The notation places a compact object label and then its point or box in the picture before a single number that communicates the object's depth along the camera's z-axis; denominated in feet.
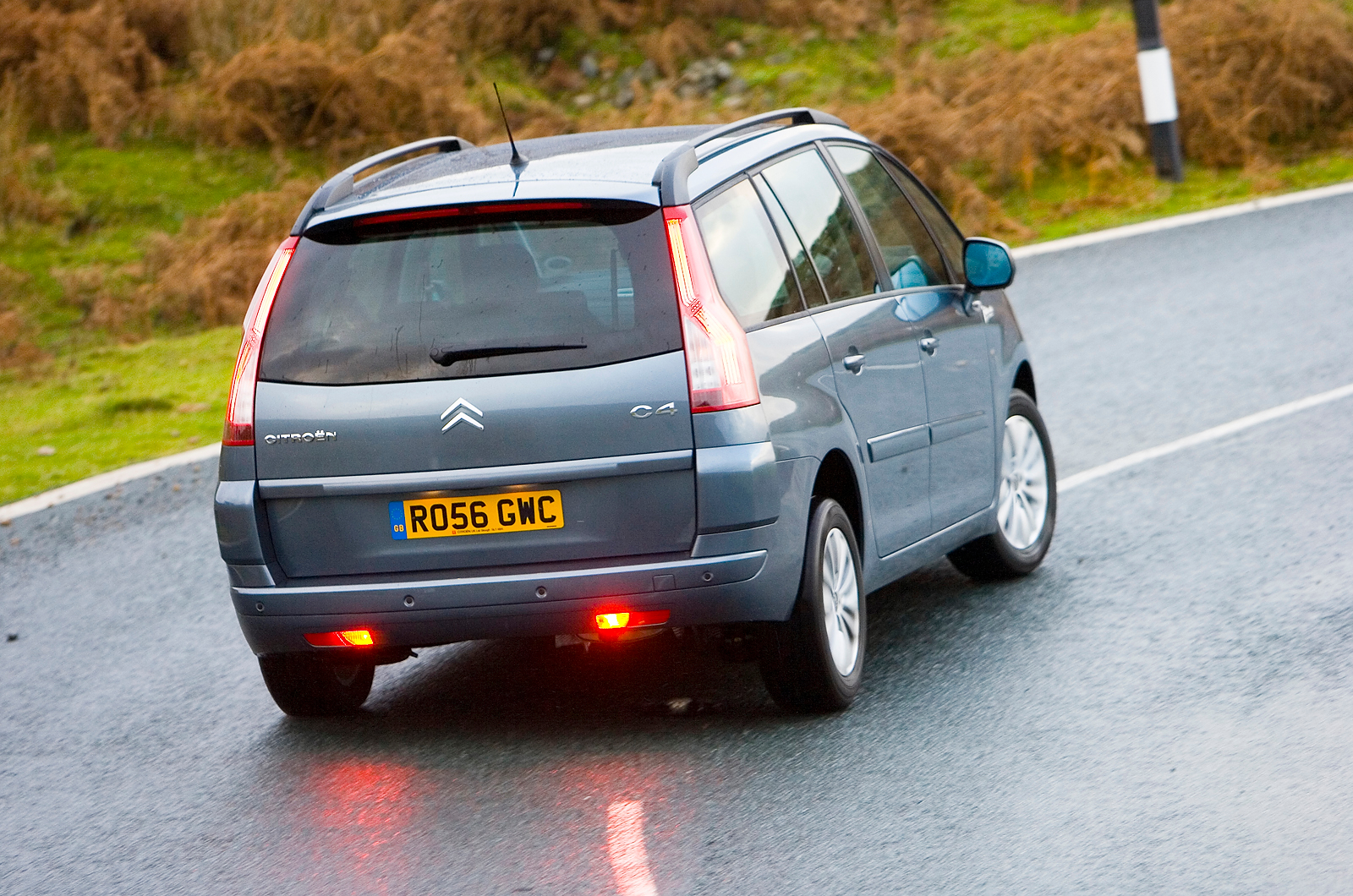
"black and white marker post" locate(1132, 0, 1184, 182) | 115.96
